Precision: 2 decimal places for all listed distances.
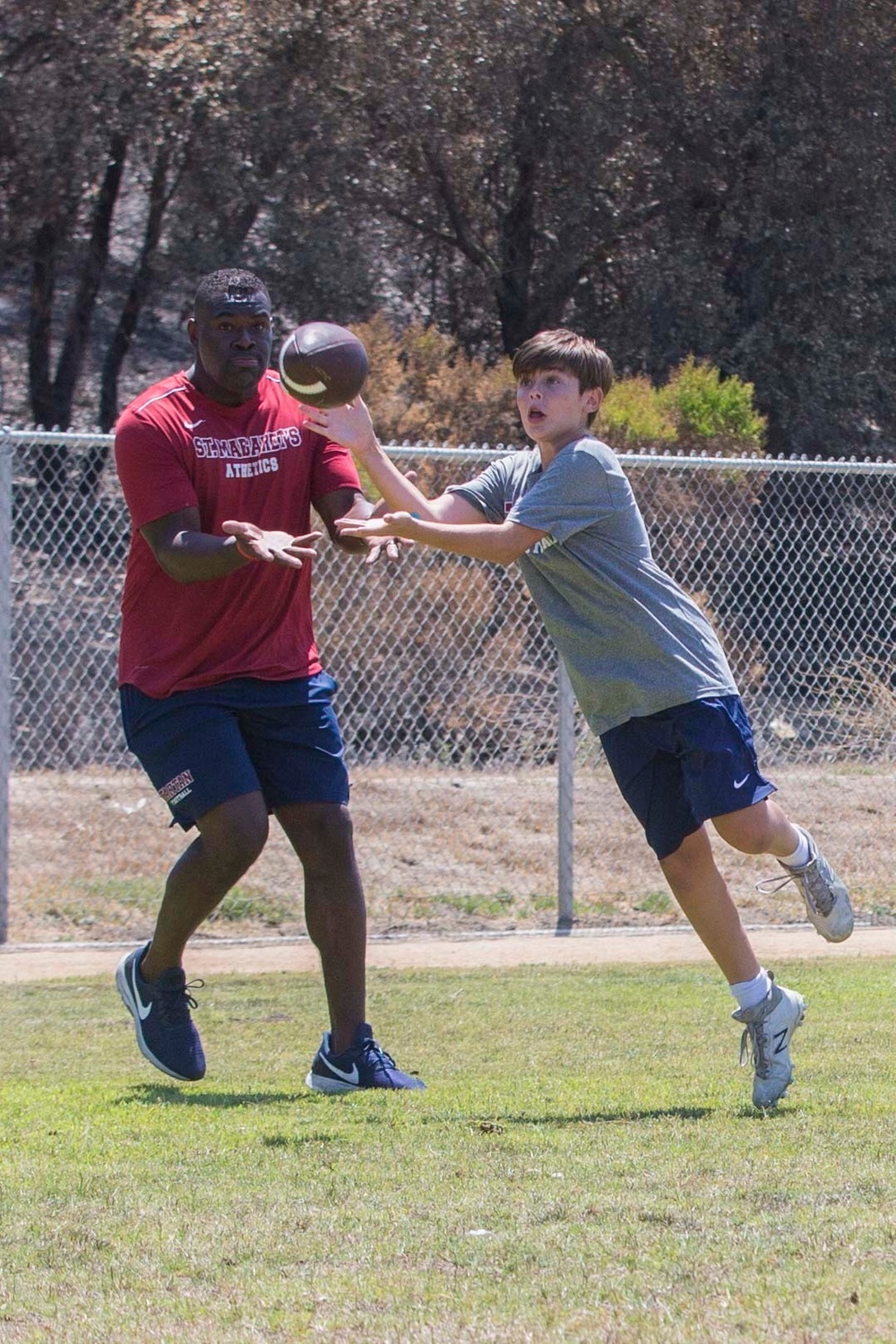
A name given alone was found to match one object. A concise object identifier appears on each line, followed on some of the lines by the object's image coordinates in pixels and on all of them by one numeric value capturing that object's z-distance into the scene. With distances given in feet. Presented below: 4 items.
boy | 29.48
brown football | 30.76
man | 31.55
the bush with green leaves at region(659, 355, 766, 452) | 93.66
